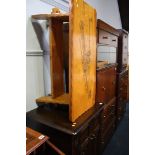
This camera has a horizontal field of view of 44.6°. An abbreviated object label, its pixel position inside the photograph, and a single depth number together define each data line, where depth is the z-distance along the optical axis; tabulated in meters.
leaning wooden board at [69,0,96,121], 1.31
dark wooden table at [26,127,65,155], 1.02
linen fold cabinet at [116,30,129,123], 2.75
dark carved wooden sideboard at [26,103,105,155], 1.27
